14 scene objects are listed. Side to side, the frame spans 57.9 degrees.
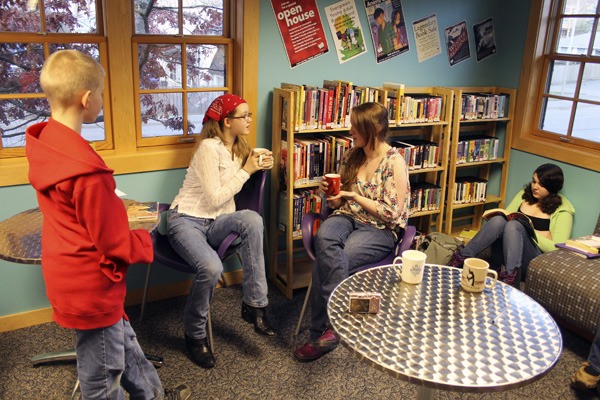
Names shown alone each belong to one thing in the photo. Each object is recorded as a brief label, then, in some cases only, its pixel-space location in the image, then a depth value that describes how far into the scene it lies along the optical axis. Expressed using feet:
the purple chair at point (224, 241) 8.80
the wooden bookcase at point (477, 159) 12.65
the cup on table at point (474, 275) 6.40
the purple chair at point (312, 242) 9.14
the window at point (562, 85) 12.11
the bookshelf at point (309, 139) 10.35
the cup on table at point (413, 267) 6.59
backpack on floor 11.28
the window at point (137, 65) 8.81
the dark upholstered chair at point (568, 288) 9.08
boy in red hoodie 5.09
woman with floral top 8.89
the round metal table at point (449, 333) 4.94
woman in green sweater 10.44
